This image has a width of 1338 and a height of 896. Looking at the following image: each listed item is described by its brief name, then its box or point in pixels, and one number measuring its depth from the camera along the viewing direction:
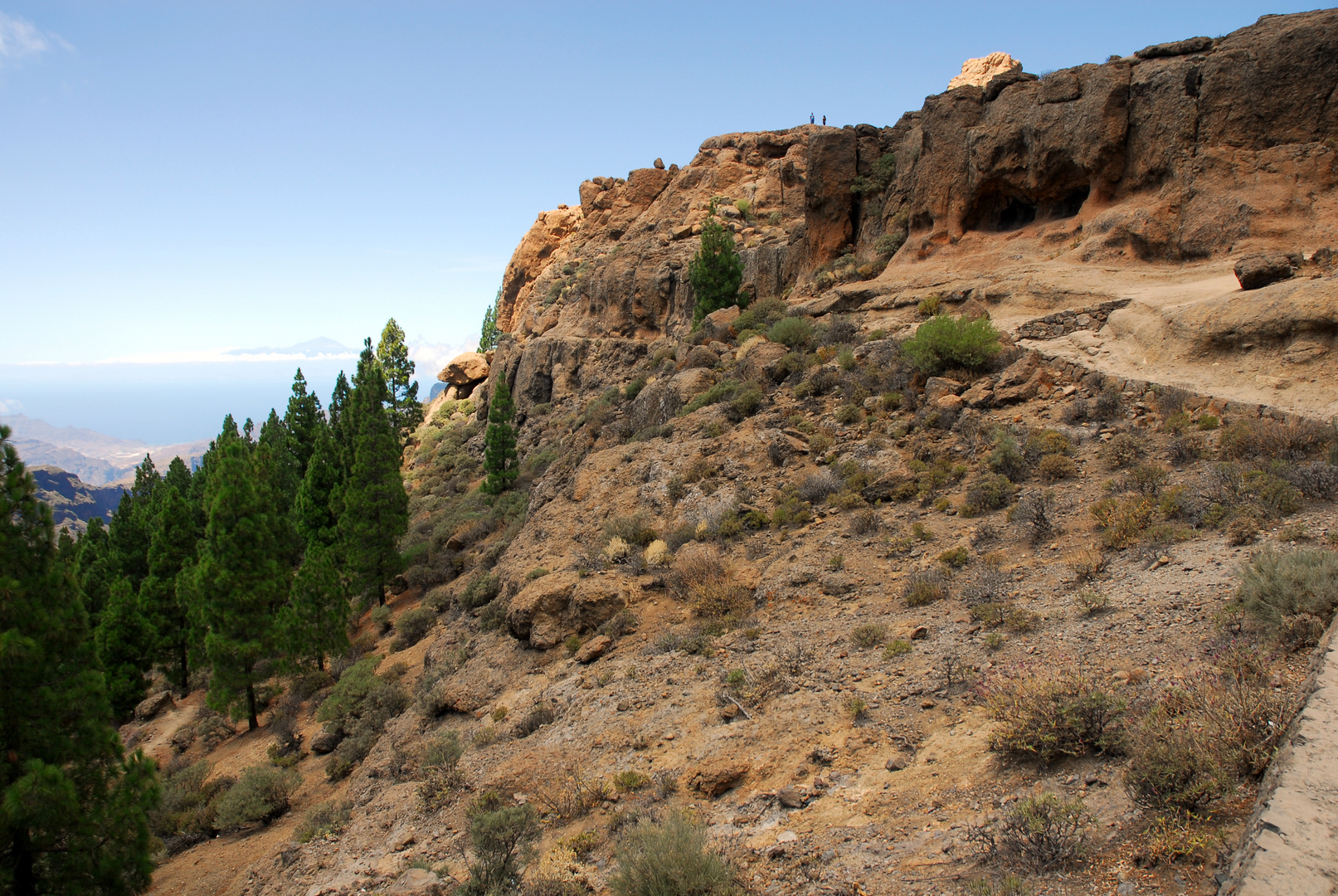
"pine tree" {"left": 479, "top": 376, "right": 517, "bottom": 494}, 30.38
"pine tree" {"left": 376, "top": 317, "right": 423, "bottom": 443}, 50.53
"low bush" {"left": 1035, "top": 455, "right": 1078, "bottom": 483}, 11.36
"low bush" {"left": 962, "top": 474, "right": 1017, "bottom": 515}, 11.38
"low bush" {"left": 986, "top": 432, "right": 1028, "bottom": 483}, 11.93
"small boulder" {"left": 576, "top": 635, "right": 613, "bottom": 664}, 11.63
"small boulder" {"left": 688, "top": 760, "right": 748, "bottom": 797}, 7.08
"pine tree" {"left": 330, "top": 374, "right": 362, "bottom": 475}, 30.03
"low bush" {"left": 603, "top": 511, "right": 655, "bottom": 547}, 14.67
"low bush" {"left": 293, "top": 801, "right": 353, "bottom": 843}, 10.05
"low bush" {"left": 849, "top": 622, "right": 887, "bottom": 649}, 8.67
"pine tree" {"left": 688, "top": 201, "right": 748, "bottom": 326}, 32.50
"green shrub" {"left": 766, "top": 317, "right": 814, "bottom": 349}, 20.12
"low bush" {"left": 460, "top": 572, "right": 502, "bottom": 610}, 16.83
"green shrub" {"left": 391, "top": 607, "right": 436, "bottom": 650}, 19.51
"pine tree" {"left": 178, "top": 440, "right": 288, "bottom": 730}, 18.42
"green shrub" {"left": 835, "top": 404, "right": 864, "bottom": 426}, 15.59
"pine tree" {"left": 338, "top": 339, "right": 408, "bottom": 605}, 24.67
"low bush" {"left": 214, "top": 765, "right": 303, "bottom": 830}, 12.82
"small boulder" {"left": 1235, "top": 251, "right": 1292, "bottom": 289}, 12.93
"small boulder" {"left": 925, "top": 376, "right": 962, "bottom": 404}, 14.91
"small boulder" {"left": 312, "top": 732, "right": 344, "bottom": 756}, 15.28
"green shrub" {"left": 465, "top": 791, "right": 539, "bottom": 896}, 6.48
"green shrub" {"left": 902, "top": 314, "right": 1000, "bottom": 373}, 15.37
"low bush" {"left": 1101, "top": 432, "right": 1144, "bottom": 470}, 11.00
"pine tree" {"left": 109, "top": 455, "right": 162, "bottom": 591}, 29.39
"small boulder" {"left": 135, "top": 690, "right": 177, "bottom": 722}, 23.47
